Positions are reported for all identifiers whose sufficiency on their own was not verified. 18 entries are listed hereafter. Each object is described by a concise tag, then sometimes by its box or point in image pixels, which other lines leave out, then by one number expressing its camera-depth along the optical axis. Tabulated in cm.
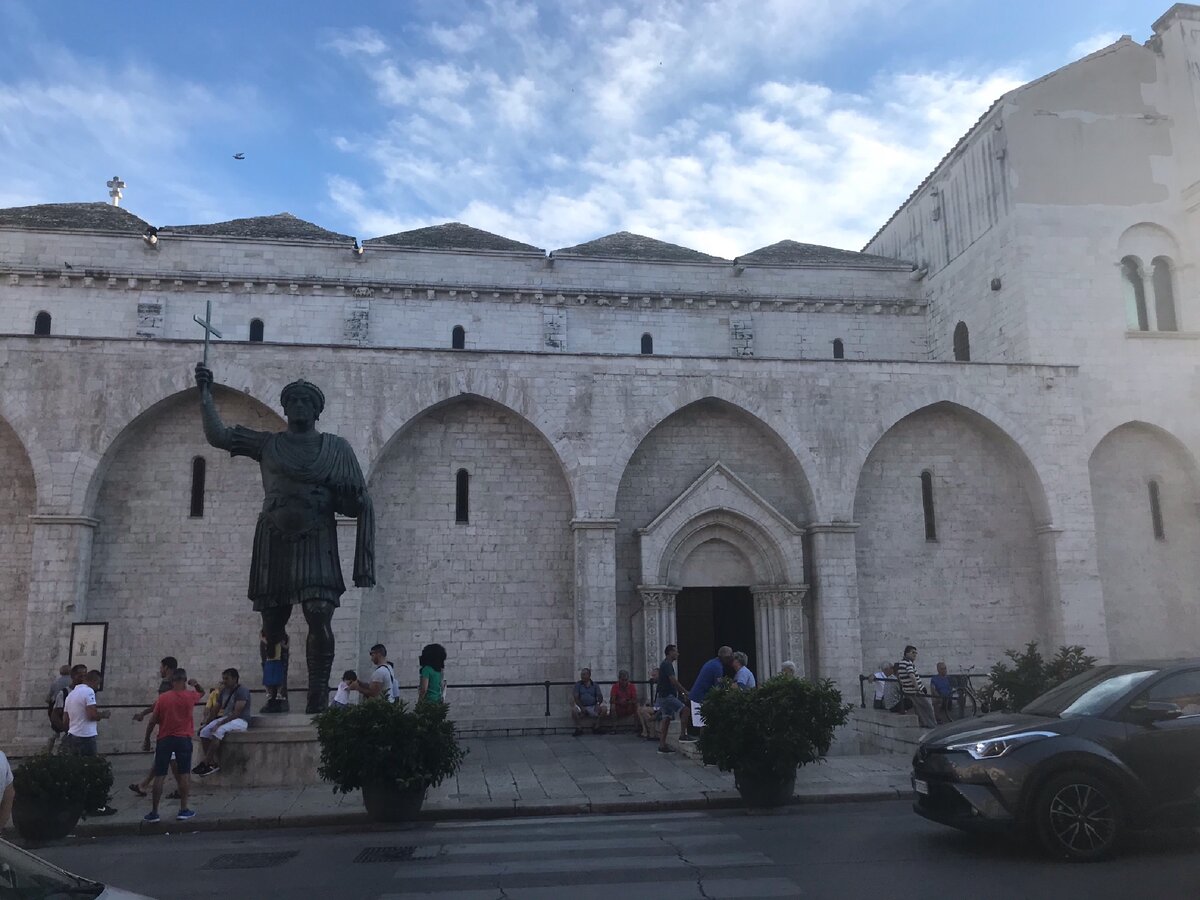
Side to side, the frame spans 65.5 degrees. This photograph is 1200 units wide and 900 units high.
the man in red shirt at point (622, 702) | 1648
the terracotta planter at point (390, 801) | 909
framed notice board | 1540
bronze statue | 1016
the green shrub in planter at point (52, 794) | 852
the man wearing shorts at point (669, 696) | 1376
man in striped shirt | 1391
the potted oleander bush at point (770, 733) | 966
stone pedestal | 1045
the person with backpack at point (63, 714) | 1092
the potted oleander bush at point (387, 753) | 896
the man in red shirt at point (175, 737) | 927
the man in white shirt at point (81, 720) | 1031
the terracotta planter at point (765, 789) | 972
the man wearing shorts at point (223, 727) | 1104
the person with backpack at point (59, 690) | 1381
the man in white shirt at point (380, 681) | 1124
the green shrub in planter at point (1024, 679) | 1357
